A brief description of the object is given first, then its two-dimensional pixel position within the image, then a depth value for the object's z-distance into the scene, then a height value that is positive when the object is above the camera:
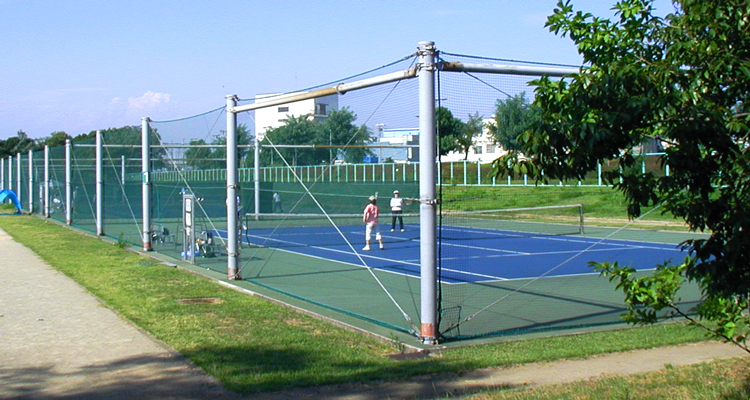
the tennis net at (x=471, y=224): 21.22 -1.64
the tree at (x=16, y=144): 105.25 +5.70
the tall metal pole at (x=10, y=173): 51.62 +0.83
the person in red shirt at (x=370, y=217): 20.75 -1.01
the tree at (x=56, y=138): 109.81 +6.74
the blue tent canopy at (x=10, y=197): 45.03 -0.75
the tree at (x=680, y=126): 4.52 +0.31
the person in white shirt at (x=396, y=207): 19.64 -0.70
